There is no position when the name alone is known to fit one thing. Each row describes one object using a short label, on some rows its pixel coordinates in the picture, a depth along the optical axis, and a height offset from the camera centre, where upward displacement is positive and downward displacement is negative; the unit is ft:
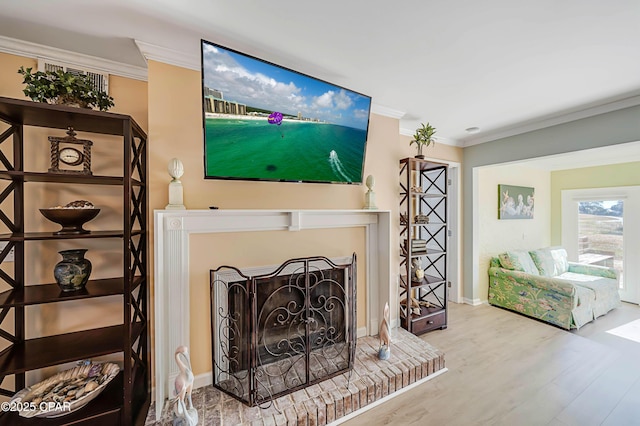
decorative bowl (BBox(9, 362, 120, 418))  4.39 -3.45
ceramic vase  4.62 -1.08
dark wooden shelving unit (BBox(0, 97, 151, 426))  4.30 -1.48
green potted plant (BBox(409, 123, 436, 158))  8.91 +2.78
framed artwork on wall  13.32 +0.54
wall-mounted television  5.24 +2.26
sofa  9.89 -3.44
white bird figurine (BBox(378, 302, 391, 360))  6.89 -3.56
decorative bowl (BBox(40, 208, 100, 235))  4.45 -0.05
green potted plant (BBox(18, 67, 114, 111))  4.36 +2.30
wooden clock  4.70 +1.19
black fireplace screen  5.60 -3.17
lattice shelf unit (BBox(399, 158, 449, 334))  8.95 -1.46
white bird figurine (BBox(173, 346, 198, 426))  4.58 -3.39
